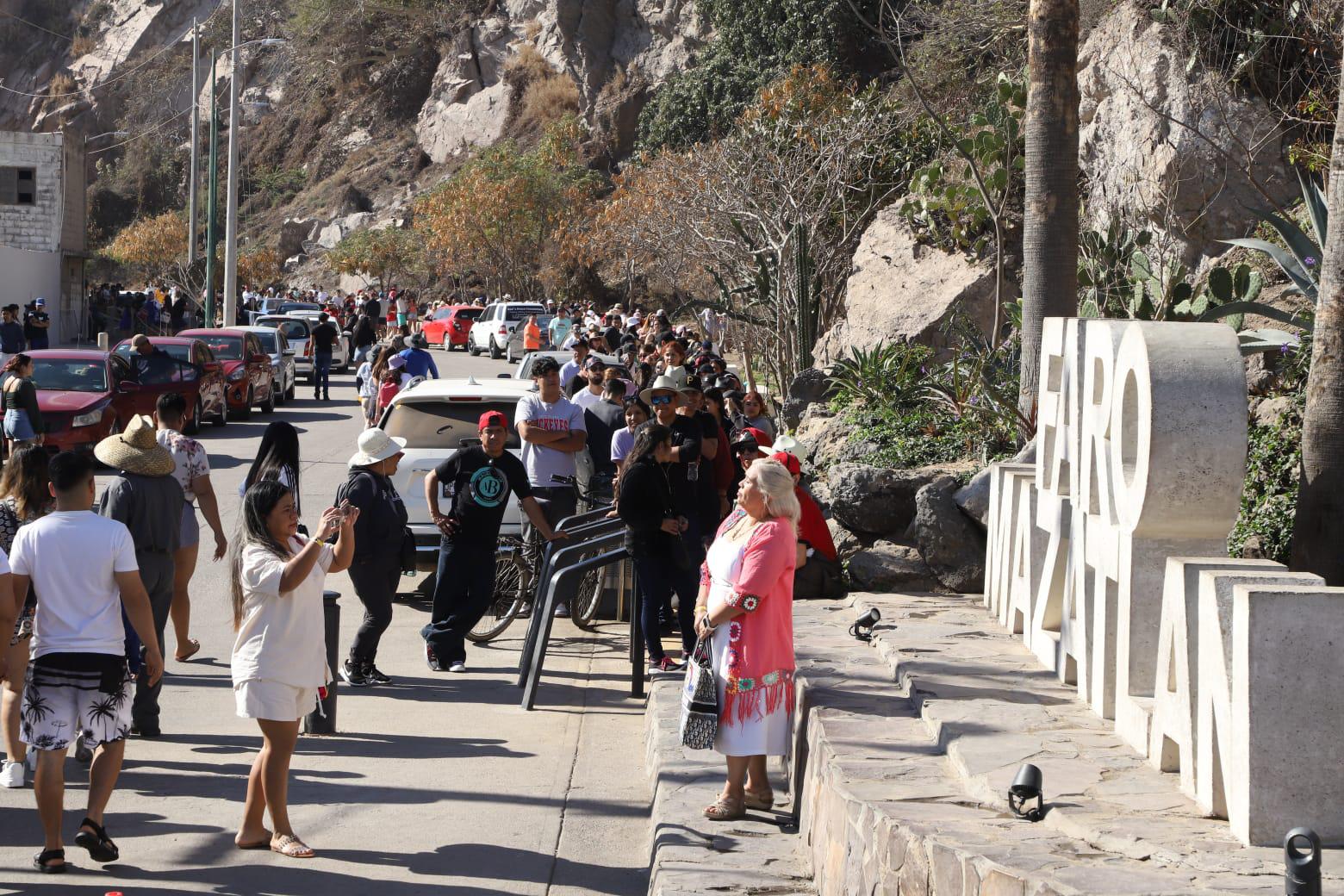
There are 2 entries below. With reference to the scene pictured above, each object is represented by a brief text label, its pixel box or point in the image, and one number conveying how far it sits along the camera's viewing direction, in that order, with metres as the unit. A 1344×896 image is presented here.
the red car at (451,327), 48.56
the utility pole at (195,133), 42.47
